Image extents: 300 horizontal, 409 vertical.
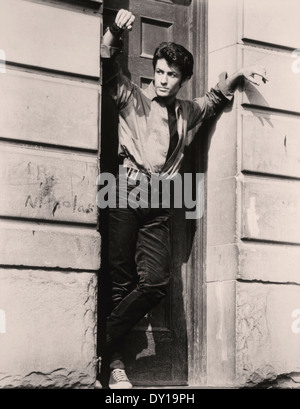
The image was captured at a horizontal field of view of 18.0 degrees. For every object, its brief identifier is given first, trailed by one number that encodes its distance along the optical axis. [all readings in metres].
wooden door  8.20
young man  7.65
